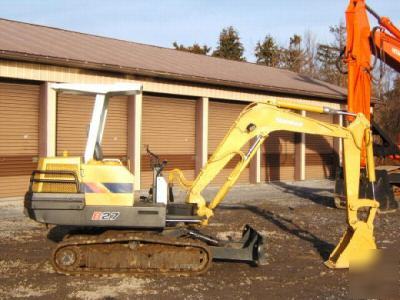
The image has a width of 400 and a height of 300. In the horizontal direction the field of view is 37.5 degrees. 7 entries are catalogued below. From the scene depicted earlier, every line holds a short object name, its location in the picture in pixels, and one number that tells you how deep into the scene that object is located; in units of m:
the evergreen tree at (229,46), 50.72
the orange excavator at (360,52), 14.98
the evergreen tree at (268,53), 52.16
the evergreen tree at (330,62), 51.47
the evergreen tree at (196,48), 50.28
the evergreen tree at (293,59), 53.47
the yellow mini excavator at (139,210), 7.71
